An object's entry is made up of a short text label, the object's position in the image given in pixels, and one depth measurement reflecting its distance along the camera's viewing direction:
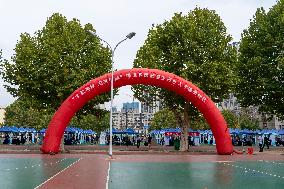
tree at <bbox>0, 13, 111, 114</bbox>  36.00
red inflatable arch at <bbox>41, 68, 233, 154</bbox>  30.81
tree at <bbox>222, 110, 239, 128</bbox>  92.62
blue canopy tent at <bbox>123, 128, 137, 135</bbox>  59.19
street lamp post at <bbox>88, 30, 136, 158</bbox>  28.62
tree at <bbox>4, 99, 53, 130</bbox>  100.12
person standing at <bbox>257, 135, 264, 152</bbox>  39.03
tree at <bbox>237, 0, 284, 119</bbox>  38.00
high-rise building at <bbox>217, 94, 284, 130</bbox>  92.69
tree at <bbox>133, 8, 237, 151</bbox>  36.47
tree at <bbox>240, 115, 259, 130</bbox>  88.06
